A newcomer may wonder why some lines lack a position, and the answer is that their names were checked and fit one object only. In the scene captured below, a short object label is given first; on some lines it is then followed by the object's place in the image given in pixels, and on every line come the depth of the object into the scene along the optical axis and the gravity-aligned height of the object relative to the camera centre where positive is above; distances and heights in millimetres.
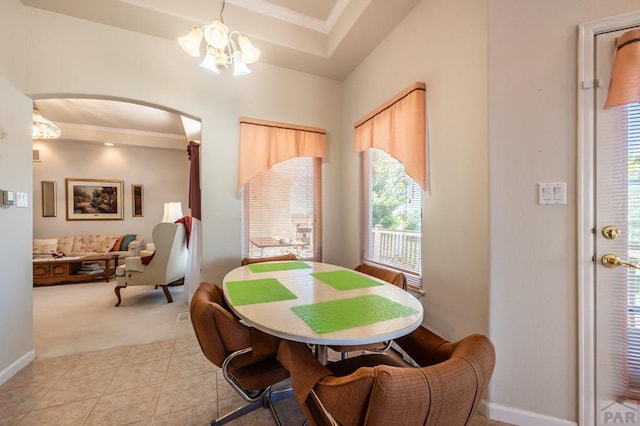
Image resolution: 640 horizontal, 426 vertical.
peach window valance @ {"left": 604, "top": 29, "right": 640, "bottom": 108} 1166 +656
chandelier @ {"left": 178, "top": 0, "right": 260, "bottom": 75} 1579 +1079
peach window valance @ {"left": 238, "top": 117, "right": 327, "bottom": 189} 2535 +715
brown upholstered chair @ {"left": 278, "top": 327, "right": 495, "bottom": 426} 631 -493
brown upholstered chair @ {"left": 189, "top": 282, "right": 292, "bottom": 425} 1137 -627
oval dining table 952 -461
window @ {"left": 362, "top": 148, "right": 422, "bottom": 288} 2055 -45
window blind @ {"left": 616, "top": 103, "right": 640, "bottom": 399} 1229 -230
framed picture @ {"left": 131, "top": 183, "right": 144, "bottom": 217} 5559 +267
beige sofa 4629 -675
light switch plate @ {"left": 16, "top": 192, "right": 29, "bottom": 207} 1879 +92
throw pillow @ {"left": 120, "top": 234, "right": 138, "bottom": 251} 5066 -599
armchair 3428 -752
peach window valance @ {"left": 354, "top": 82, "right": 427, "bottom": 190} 1850 +655
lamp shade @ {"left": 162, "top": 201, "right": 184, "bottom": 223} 4289 -19
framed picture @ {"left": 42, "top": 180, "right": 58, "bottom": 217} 4926 +255
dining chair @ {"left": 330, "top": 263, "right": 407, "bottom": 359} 1067 -493
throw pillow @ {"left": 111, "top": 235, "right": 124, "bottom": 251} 5043 -670
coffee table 4234 -1021
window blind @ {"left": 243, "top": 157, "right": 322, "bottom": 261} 2685 +8
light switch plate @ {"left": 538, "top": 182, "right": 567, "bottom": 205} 1334 +95
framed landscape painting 5132 +252
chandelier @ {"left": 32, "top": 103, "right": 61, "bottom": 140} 3285 +1148
